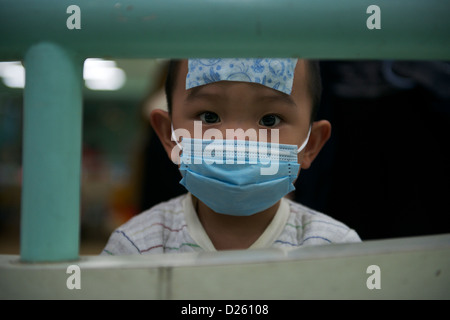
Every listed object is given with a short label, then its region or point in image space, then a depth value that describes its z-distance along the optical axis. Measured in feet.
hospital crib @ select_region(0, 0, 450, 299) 1.39
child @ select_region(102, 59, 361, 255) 2.47
